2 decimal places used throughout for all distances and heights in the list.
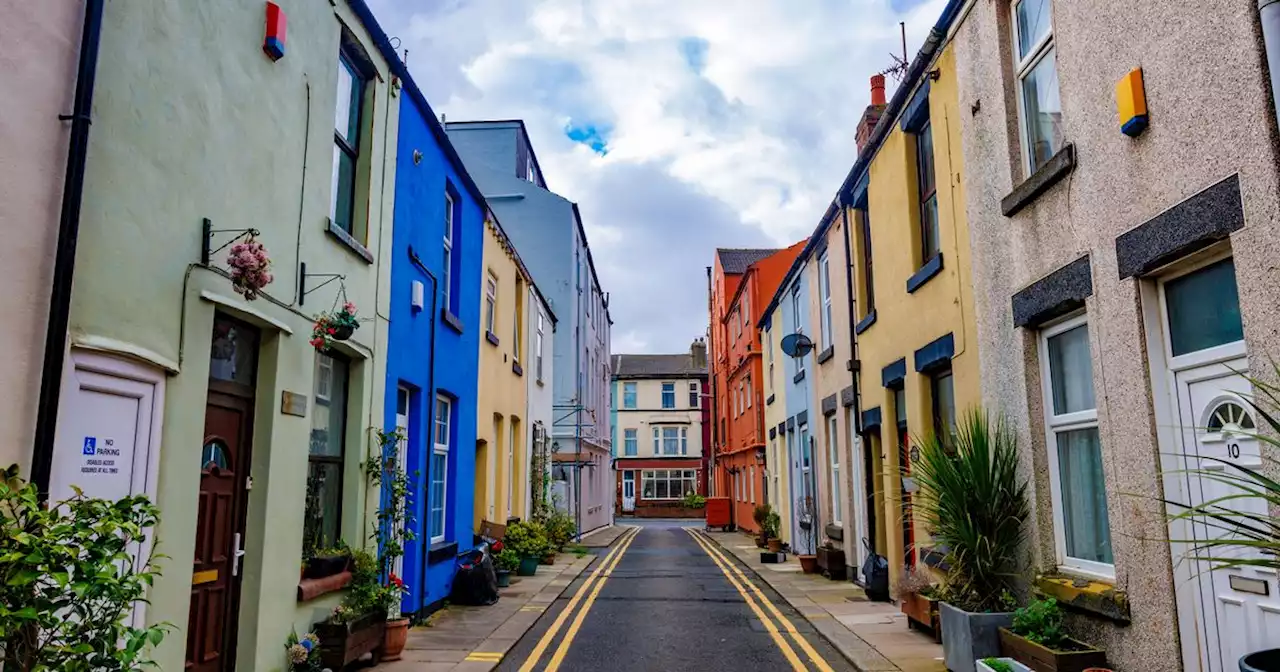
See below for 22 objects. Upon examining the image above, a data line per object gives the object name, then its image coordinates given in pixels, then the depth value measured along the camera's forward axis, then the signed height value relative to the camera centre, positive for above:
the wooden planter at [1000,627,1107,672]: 5.98 -1.25
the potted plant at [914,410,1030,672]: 7.41 -0.38
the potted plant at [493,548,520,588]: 14.02 -1.33
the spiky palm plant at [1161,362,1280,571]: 3.61 -0.19
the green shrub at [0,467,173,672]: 3.33 -0.39
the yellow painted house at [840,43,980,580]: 9.15 +2.40
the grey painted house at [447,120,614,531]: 28.11 +8.28
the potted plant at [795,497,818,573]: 15.98 -1.16
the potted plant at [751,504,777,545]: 22.38 -0.92
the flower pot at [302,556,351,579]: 7.68 -0.73
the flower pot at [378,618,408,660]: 8.10 -1.46
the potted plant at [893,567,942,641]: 8.73 -1.20
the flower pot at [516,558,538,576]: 15.76 -1.49
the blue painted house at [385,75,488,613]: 10.20 +1.93
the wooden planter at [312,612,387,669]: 7.30 -1.33
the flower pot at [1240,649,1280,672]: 3.77 -0.80
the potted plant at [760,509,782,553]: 21.86 -1.09
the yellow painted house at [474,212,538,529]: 15.06 +1.90
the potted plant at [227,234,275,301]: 5.61 +1.44
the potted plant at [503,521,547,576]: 15.45 -1.07
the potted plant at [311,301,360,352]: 7.28 +1.34
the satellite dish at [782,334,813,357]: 17.27 +2.75
